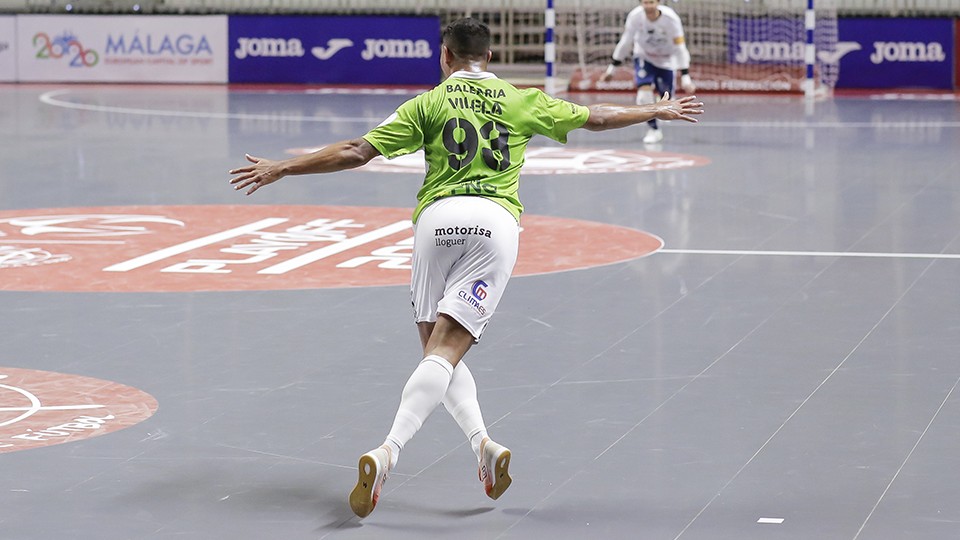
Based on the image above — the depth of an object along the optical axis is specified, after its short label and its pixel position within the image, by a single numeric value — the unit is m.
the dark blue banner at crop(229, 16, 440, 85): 31.34
